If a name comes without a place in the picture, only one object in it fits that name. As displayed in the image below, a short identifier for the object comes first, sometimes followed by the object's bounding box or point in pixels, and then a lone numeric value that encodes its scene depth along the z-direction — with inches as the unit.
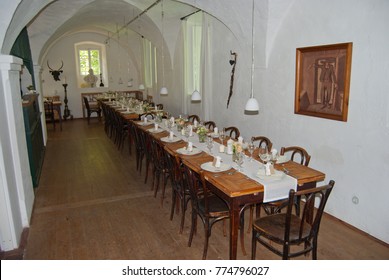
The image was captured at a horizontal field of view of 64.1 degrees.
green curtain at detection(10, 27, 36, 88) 194.7
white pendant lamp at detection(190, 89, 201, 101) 218.4
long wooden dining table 120.4
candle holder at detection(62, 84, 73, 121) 542.4
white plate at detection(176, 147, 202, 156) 168.2
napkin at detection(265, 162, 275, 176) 132.2
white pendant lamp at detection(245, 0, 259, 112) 152.0
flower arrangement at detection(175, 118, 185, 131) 231.8
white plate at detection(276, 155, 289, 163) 152.5
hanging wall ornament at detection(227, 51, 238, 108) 248.1
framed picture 153.7
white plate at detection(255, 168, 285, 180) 129.5
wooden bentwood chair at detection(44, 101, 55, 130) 464.3
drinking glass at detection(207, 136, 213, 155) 174.7
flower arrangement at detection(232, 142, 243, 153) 147.6
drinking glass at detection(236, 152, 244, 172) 142.0
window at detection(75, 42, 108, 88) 554.9
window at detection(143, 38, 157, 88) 484.1
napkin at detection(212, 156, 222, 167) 143.6
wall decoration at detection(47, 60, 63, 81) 528.3
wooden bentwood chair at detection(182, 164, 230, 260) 134.0
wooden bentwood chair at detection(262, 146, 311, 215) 143.8
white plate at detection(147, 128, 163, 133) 229.6
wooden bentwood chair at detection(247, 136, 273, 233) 159.9
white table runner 123.5
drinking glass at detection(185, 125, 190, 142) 208.7
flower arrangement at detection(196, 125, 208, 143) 193.6
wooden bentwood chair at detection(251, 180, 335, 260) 109.4
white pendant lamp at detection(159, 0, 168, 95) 330.1
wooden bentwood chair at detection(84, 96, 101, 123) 508.6
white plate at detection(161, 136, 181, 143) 197.8
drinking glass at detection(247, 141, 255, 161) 159.0
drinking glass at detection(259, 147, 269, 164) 145.0
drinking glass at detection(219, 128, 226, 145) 194.3
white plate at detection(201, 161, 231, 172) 140.7
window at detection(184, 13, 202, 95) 339.0
